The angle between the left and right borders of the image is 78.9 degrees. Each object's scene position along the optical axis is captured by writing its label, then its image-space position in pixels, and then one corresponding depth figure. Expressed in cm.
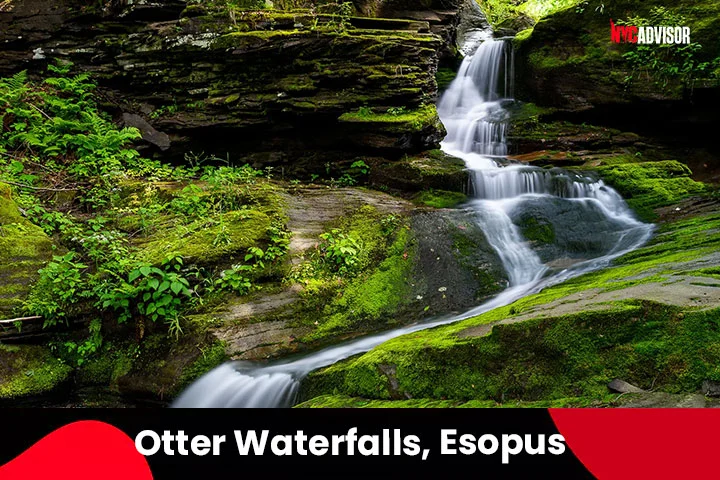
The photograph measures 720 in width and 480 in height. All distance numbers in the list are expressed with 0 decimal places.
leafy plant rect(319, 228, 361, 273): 620
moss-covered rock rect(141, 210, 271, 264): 559
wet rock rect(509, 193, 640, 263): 705
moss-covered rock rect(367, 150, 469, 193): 874
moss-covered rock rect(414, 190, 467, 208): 838
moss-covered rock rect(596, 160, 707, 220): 809
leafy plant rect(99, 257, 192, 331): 504
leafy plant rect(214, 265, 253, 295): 556
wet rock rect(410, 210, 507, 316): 601
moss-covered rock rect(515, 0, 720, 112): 1038
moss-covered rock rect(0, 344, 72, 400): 459
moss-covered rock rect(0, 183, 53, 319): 504
